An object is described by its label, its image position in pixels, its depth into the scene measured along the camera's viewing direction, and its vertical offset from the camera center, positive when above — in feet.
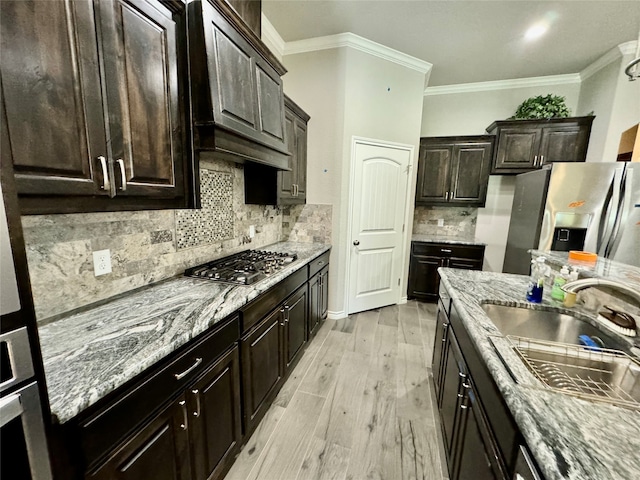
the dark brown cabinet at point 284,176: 7.94 +0.77
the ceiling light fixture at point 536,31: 8.31 +5.75
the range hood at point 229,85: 4.38 +2.16
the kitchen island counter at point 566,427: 1.86 -1.77
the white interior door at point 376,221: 10.37 -0.68
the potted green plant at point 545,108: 11.01 +4.25
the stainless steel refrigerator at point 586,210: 7.58 +0.03
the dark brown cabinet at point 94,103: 2.53 +1.07
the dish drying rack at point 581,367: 3.02 -1.92
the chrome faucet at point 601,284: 3.34 -0.98
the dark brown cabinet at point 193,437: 2.86 -3.09
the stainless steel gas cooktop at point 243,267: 5.49 -1.57
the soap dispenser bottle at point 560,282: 4.95 -1.37
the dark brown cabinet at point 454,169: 12.17 +1.75
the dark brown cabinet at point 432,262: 12.07 -2.55
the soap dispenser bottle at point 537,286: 4.89 -1.44
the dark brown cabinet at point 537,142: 10.84 +2.83
